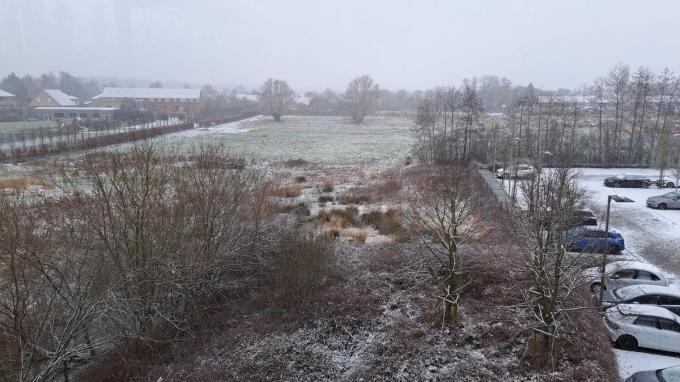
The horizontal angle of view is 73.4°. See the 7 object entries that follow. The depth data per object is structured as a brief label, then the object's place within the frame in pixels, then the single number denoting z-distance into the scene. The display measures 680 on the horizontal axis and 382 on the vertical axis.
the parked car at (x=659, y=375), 8.58
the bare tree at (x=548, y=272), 9.56
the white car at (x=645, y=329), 10.62
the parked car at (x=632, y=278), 13.83
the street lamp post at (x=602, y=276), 11.32
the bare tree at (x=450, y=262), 11.52
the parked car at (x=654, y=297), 12.15
